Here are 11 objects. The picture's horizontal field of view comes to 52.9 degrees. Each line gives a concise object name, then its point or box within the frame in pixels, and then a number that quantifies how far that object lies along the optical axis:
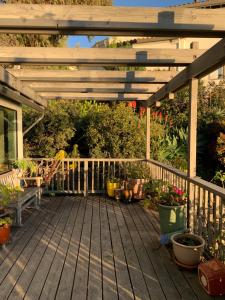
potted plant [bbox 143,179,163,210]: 3.39
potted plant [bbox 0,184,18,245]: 2.77
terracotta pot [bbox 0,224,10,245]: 2.75
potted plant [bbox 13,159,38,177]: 4.71
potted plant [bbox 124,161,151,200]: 4.62
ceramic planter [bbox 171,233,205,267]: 2.25
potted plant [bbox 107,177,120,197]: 4.91
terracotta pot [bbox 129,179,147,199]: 4.61
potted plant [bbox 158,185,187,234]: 2.79
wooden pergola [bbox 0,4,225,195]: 1.85
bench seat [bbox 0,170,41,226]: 3.36
